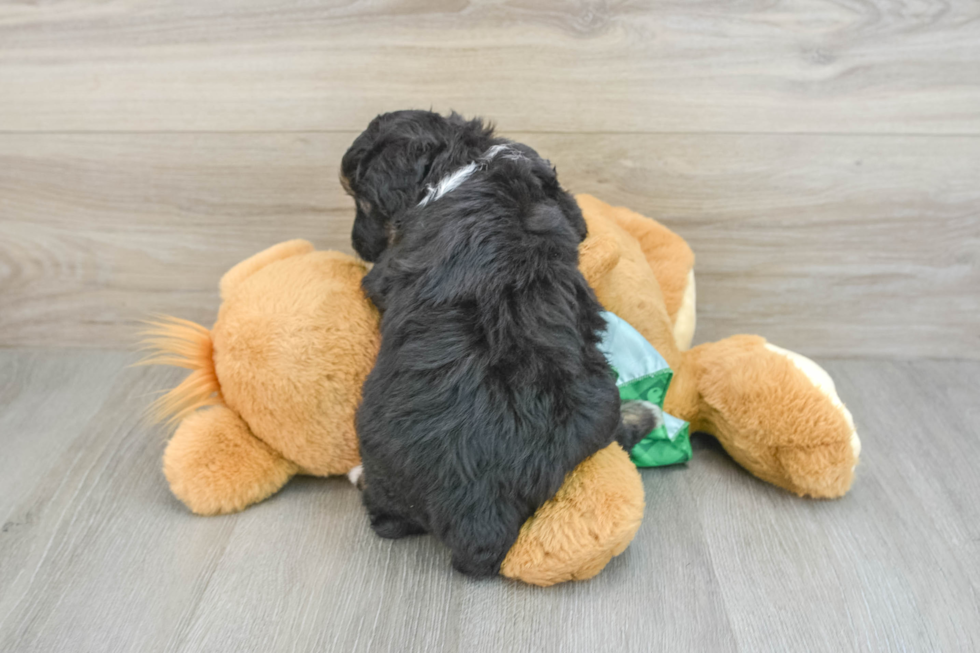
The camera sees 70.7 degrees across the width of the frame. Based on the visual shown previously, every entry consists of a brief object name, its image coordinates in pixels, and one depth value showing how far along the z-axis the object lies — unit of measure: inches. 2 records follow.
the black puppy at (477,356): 32.4
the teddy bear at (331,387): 39.3
